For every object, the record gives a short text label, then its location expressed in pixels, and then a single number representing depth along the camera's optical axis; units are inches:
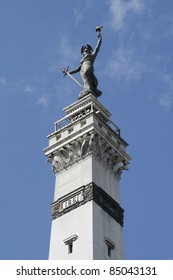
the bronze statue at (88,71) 2448.3
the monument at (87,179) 2043.6
